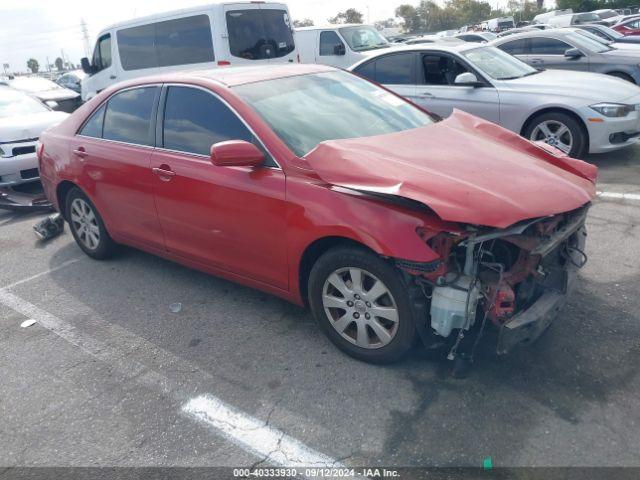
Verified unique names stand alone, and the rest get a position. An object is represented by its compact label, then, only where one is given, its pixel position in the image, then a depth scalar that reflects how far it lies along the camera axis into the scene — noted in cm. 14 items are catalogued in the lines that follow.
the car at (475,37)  2153
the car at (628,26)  2073
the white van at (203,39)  956
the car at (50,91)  1415
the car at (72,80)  1973
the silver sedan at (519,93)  664
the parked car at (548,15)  3655
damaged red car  287
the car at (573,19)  2875
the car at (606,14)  3272
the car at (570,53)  962
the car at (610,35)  1466
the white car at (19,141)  723
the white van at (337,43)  1280
